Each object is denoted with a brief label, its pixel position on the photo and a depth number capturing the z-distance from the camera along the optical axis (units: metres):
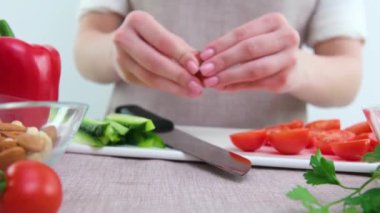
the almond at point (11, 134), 0.38
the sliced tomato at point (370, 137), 0.55
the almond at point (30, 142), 0.36
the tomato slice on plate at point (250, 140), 0.61
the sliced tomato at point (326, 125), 0.70
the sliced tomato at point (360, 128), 0.65
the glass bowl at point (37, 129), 0.36
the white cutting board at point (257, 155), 0.50
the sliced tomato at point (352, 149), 0.53
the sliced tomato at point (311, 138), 0.64
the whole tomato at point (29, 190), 0.29
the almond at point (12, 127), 0.39
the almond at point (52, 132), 0.40
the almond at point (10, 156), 0.35
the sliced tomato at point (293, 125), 0.68
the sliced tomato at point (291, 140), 0.58
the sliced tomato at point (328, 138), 0.60
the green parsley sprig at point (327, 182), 0.31
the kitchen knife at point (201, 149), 0.48
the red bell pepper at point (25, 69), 0.63
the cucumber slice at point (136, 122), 0.61
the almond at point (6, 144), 0.36
